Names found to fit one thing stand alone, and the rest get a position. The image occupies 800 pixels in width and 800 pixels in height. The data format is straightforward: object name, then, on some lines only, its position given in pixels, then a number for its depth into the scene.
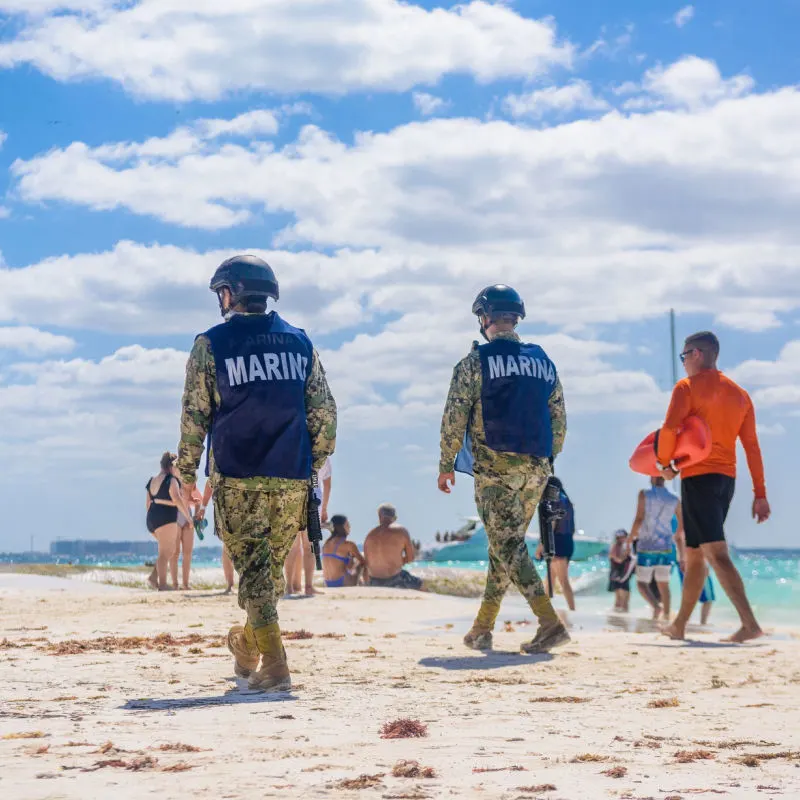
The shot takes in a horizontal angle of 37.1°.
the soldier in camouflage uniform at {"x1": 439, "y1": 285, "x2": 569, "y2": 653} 7.80
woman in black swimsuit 15.12
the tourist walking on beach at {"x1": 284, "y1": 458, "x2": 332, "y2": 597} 13.18
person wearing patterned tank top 14.70
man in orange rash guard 8.76
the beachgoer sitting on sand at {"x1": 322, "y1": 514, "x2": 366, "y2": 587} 16.77
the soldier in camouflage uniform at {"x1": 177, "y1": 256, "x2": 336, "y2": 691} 6.03
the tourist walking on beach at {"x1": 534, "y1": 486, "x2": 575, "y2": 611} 14.64
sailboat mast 70.66
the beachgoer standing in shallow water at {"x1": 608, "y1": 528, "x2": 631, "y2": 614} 18.12
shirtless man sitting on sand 15.91
